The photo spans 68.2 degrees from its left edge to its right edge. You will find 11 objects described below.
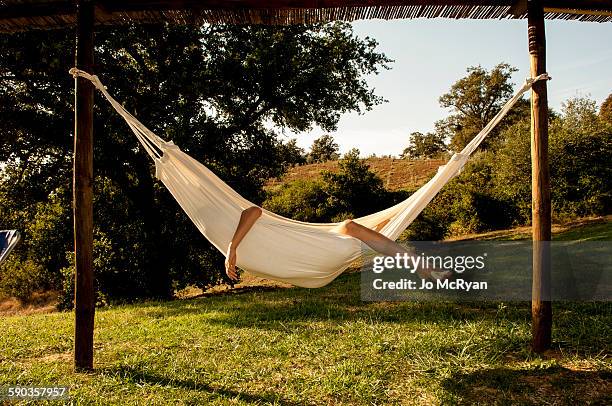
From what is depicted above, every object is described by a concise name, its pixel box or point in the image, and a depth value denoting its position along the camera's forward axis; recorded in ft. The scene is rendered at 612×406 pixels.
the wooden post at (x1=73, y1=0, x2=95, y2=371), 9.59
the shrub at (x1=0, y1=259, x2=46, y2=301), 39.93
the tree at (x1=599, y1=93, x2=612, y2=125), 78.02
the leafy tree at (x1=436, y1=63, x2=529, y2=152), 89.45
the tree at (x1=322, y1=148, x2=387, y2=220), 35.81
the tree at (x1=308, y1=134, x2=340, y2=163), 104.27
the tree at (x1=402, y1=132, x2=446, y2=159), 101.30
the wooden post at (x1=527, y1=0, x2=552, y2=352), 9.80
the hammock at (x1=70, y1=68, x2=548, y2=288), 10.14
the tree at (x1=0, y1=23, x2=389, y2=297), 21.62
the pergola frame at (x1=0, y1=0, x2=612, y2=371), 9.70
